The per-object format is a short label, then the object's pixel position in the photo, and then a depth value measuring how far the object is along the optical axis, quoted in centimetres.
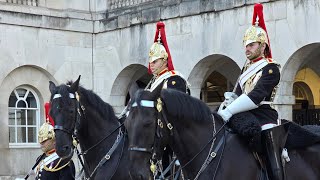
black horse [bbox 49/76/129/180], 697
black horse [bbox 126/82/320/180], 500
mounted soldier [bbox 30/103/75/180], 793
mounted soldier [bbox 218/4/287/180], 583
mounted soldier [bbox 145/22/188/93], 764
